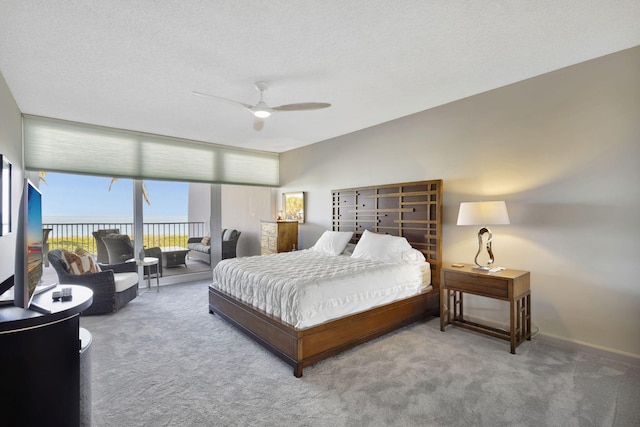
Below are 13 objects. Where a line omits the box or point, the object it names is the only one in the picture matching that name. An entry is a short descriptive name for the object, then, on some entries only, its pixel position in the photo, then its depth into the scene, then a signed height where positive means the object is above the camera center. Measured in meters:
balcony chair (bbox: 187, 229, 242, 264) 6.51 -0.74
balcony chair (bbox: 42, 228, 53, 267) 5.04 -0.44
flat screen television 1.46 -0.20
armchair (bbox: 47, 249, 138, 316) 3.98 -1.00
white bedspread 2.84 -0.79
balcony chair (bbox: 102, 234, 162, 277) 5.20 -0.60
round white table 5.02 -0.84
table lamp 3.18 -0.03
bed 2.81 -1.01
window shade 4.62 +1.04
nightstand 3.02 -0.86
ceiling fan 3.22 +1.13
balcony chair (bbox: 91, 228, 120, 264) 5.32 -0.61
